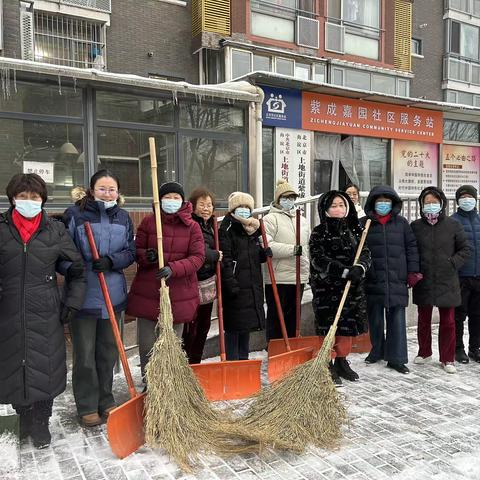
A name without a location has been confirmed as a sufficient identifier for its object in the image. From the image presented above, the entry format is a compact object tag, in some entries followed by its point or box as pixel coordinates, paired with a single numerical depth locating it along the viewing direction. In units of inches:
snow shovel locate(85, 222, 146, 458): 108.6
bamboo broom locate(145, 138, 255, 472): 112.3
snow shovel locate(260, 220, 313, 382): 157.9
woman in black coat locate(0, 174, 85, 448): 110.0
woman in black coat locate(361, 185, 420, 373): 171.6
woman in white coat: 177.9
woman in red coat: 134.5
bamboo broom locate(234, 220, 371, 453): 118.3
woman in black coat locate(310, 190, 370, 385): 162.1
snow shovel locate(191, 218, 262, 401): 143.9
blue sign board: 350.0
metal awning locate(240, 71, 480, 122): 335.0
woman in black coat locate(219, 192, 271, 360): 160.7
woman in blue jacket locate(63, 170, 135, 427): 125.2
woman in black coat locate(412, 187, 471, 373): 174.2
